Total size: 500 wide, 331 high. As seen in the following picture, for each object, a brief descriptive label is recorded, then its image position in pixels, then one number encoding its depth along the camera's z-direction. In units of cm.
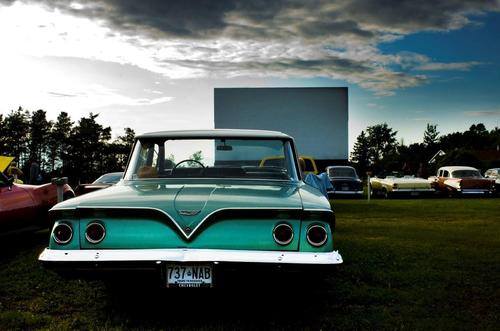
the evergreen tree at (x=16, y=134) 8844
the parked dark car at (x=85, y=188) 1065
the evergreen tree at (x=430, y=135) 15300
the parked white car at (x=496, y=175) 3019
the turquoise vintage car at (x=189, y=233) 384
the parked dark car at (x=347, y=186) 2545
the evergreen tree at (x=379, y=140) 16150
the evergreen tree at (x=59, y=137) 9288
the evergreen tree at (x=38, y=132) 9353
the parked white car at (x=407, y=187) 2556
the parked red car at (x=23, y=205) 813
